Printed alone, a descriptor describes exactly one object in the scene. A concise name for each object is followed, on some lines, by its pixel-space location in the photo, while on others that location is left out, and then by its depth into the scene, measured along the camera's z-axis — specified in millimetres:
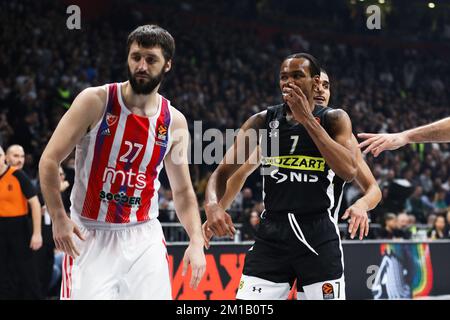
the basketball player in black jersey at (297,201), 4715
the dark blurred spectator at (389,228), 13109
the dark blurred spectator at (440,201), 18000
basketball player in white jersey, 4281
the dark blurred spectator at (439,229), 13719
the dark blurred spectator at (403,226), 13433
